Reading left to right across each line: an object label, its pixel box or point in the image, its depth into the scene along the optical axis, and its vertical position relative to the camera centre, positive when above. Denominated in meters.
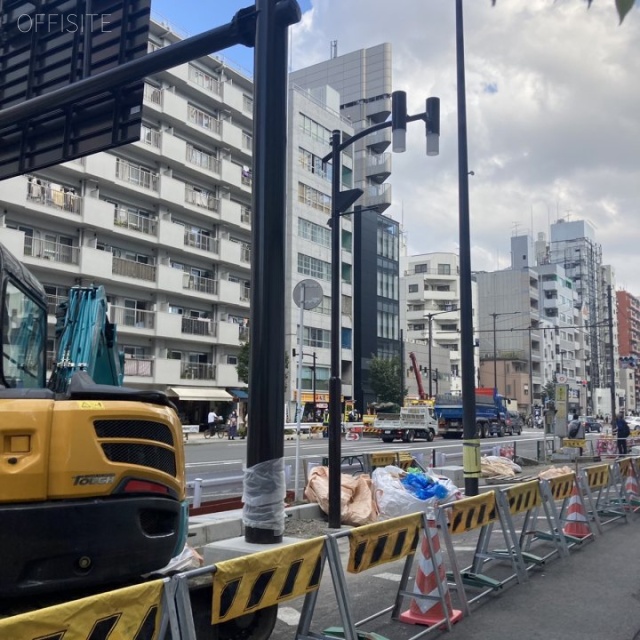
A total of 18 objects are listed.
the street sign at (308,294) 10.90 +1.53
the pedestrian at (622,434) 26.94 -1.69
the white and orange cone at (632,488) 12.61 -1.80
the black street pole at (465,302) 11.67 +1.58
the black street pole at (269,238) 6.71 +1.56
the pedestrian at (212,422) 40.75 -1.89
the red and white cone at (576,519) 9.64 -1.76
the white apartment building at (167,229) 36.03 +9.01
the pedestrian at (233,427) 40.00 -2.11
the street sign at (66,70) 8.41 +4.05
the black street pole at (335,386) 10.25 +0.07
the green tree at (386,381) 62.59 +0.92
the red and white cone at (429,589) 5.97 -1.71
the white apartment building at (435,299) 103.19 +13.75
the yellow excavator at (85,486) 3.59 -0.52
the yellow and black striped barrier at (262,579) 4.02 -1.16
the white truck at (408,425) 38.66 -1.87
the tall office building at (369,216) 69.44 +18.42
